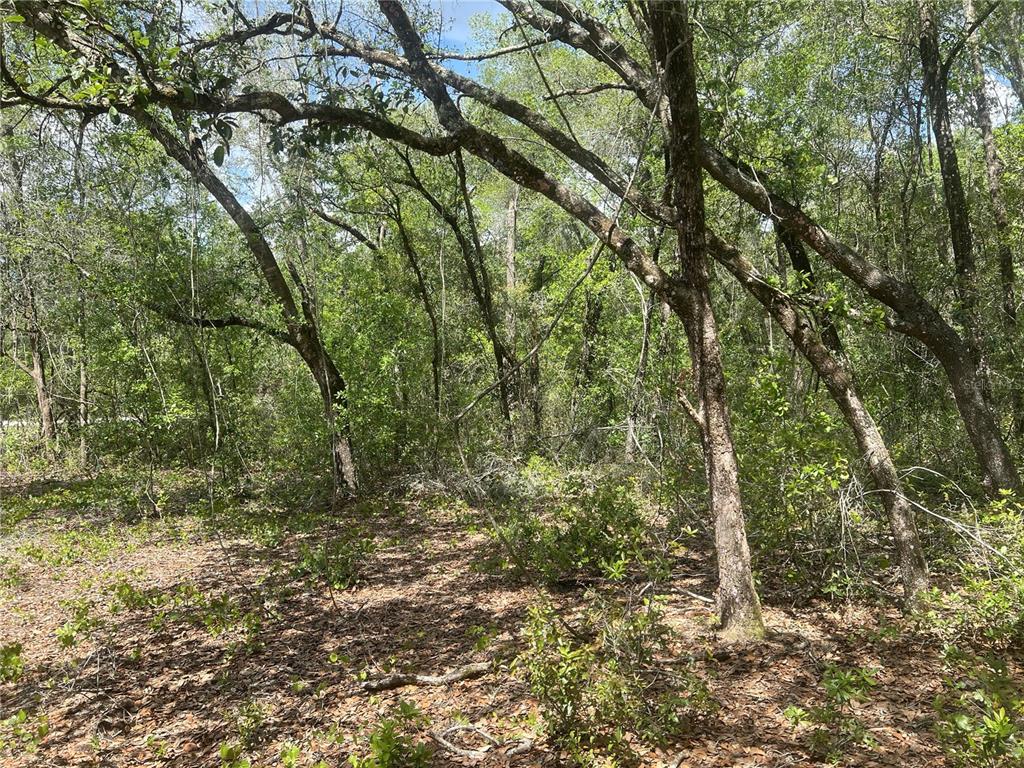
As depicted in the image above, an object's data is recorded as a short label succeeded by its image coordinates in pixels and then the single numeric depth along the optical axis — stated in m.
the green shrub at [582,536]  6.18
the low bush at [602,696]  3.34
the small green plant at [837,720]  3.00
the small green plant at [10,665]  4.67
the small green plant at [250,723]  3.70
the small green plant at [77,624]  5.04
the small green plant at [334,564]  6.78
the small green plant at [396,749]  2.96
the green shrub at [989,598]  3.98
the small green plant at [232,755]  3.34
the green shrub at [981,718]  2.46
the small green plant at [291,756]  3.13
